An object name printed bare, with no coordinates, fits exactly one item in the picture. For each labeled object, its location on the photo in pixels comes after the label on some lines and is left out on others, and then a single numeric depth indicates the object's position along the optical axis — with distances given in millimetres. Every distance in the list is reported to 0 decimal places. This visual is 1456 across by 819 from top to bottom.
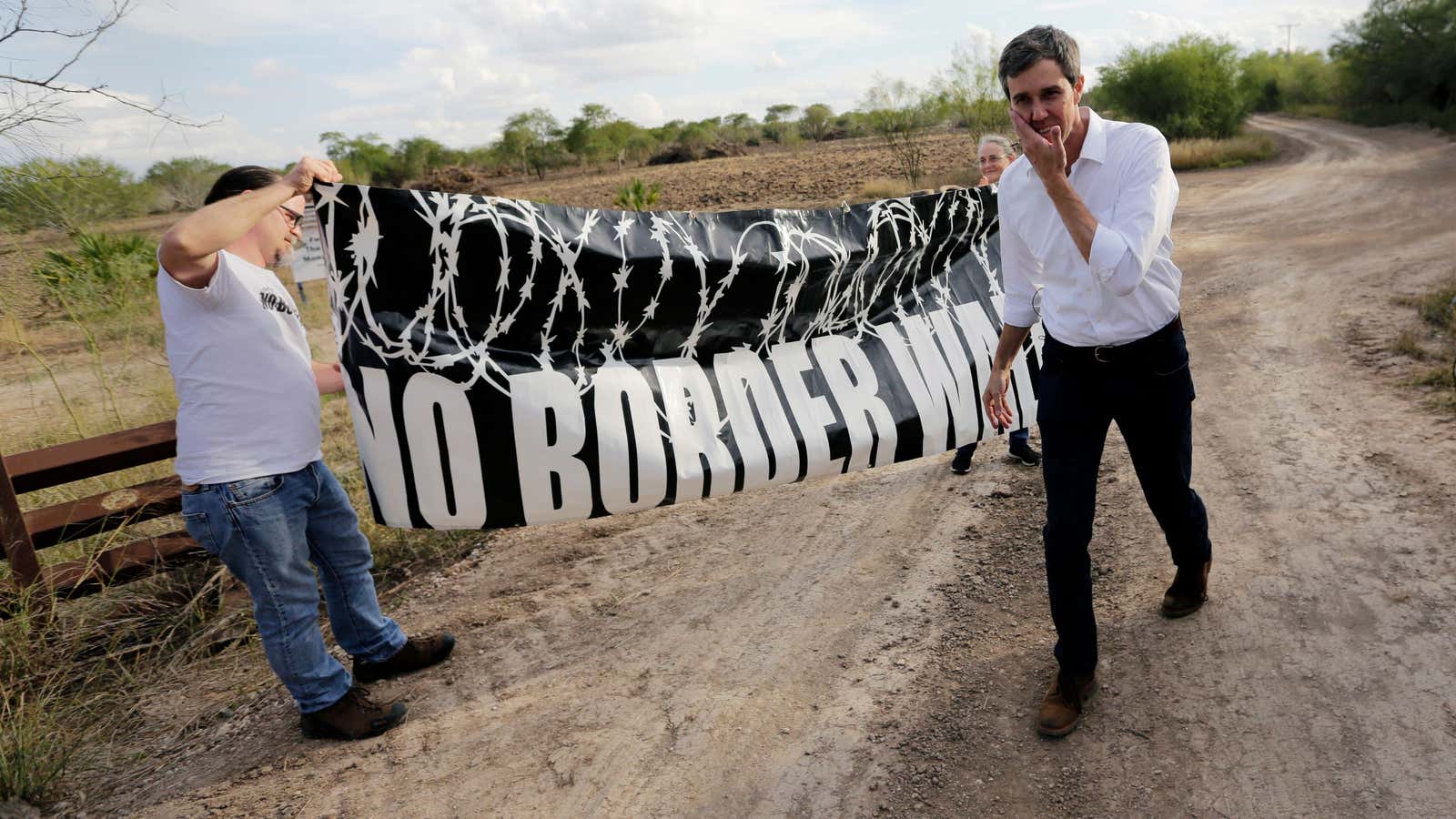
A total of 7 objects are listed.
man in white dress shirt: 2732
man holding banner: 3029
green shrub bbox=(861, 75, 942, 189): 28641
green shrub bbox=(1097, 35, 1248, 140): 33094
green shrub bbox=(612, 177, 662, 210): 24141
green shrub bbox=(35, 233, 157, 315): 6496
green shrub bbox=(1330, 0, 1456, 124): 32000
